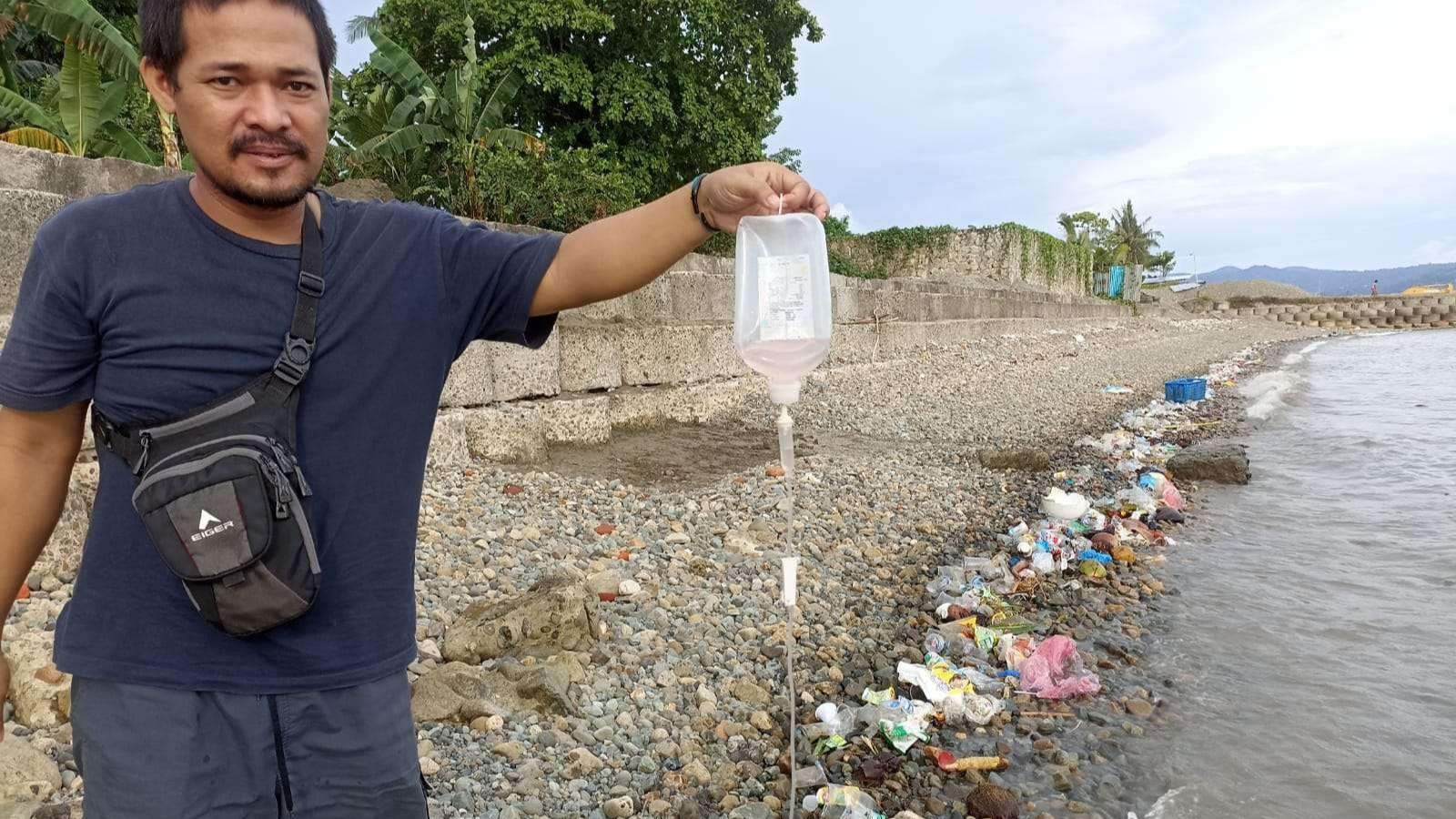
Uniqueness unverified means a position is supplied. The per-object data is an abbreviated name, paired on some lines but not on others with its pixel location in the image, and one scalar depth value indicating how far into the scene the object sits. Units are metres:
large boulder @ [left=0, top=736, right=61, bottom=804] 2.12
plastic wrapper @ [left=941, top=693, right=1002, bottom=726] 3.07
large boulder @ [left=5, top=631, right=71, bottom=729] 2.43
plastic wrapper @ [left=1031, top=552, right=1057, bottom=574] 4.62
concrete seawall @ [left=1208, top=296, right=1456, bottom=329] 51.06
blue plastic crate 12.78
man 1.23
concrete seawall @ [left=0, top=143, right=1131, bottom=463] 3.76
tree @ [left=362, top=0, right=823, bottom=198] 16.19
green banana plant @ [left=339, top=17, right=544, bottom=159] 13.49
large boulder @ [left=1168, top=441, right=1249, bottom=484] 7.51
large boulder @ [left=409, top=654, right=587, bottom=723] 2.67
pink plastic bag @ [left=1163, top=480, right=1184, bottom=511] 6.39
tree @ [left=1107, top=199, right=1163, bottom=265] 56.31
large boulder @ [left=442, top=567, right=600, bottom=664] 3.04
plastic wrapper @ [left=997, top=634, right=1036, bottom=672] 3.53
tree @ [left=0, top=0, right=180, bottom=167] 9.71
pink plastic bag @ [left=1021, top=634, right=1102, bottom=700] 3.34
